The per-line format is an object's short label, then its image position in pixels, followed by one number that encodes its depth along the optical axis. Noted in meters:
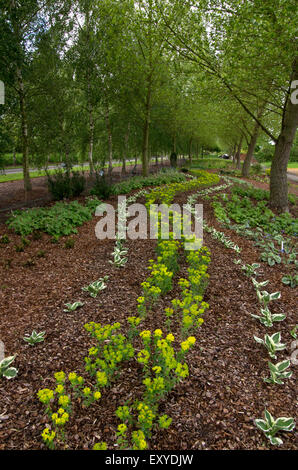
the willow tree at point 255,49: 5.71
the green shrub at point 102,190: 9.06
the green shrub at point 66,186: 9.12
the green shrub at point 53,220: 6.01
